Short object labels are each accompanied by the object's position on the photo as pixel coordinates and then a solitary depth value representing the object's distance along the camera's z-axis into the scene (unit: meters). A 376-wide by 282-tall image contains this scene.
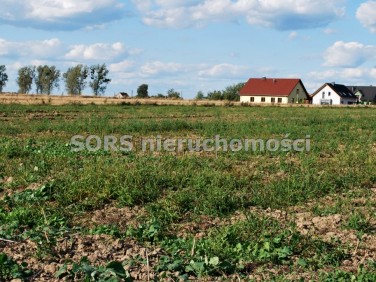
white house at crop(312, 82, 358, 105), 90.62
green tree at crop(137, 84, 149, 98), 97.31
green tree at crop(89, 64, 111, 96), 100.12
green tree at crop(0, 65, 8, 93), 103.26
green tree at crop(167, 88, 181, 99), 84.21
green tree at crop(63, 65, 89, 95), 101.69
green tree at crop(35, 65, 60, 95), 105.38
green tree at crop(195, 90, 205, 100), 89.88
